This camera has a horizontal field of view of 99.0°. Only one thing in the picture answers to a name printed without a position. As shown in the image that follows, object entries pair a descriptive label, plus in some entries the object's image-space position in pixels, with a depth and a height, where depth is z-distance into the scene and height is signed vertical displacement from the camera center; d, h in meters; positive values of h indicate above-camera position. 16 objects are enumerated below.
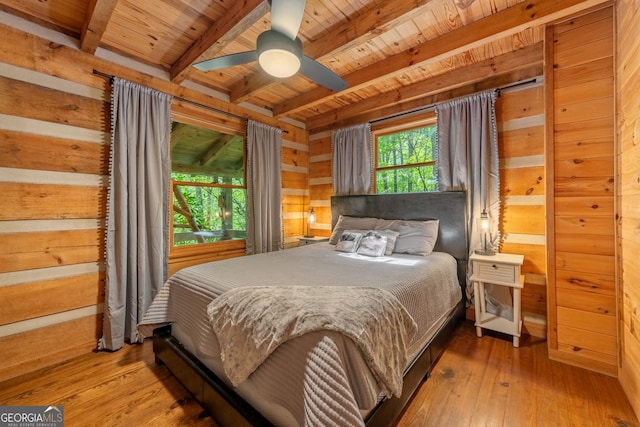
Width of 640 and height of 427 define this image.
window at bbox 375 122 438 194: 3.21 +0.62
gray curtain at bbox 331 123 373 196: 3.55 +0.69
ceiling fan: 1.45 +1.01
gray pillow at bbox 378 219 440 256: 2.63 -0.26
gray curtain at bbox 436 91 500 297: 2.63 +0.54
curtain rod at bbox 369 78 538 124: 2.52 +1.17
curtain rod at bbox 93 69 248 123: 2.30 +1.18
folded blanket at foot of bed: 1.13 -0.50
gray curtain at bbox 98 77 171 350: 2.32 +0.02
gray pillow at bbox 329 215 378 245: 3.15 -0.16
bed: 1.03 -0.65
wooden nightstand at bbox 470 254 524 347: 2.24 -0.61
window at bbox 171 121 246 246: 2.97 +0.32
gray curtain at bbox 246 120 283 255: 3.42 +0.29
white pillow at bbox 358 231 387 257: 2.56 -0.33
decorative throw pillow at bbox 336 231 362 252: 2.77 -0.32
